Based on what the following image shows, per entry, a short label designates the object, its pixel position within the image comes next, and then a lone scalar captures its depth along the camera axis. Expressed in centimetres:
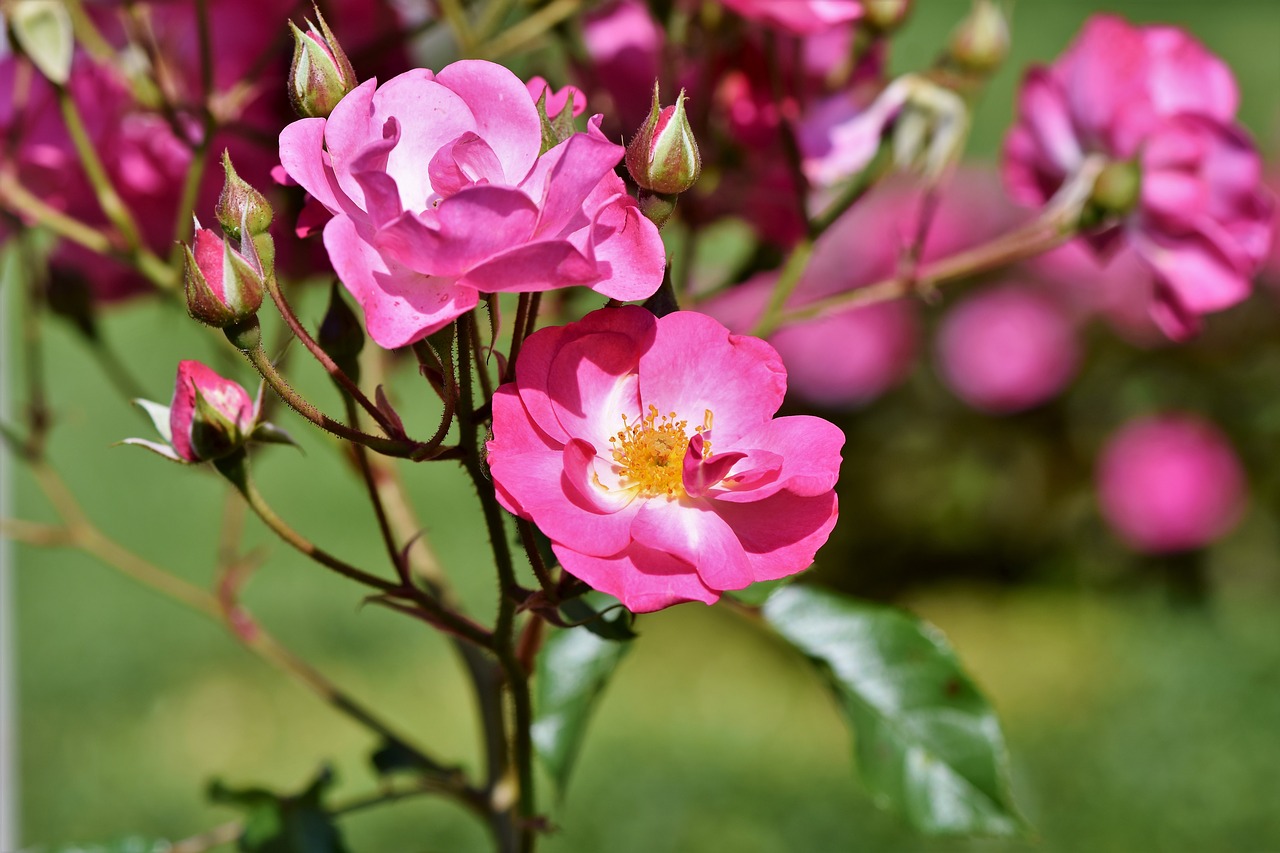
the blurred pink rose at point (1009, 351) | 252
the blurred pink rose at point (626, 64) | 93
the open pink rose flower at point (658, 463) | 76
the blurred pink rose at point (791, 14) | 87
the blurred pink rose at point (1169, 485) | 242
